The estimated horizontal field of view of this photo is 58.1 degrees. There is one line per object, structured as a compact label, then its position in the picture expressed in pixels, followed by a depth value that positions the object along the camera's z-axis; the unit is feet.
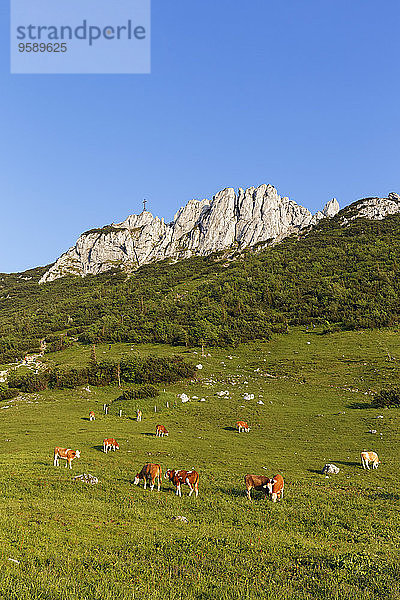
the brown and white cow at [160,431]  105.60
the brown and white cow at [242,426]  112.48
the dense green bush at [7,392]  165.17
